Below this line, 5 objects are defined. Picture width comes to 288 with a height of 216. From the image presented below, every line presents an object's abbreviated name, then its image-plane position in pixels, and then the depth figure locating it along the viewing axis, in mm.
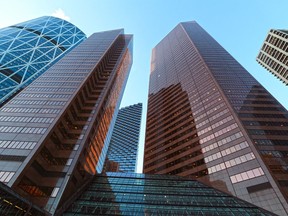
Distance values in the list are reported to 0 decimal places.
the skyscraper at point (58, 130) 38875
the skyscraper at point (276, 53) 98825
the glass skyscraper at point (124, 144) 144500
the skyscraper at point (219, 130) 44844
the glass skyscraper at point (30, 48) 103188
